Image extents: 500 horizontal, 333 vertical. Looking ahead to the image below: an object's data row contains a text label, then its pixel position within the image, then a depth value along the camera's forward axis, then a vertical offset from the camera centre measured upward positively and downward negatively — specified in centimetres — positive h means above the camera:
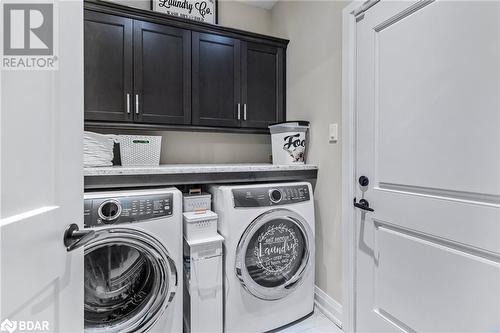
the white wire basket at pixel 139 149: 178 +12
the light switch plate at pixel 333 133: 170 +23
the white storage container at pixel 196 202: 156 -24
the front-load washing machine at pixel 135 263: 125 -57
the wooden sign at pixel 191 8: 212 +144
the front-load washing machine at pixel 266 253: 150 -60
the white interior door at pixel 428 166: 95 +0
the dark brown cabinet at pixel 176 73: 173 +76
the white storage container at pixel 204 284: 141 -71
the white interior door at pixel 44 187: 45 -5
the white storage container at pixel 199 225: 144 -37
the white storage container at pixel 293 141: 196 +20
